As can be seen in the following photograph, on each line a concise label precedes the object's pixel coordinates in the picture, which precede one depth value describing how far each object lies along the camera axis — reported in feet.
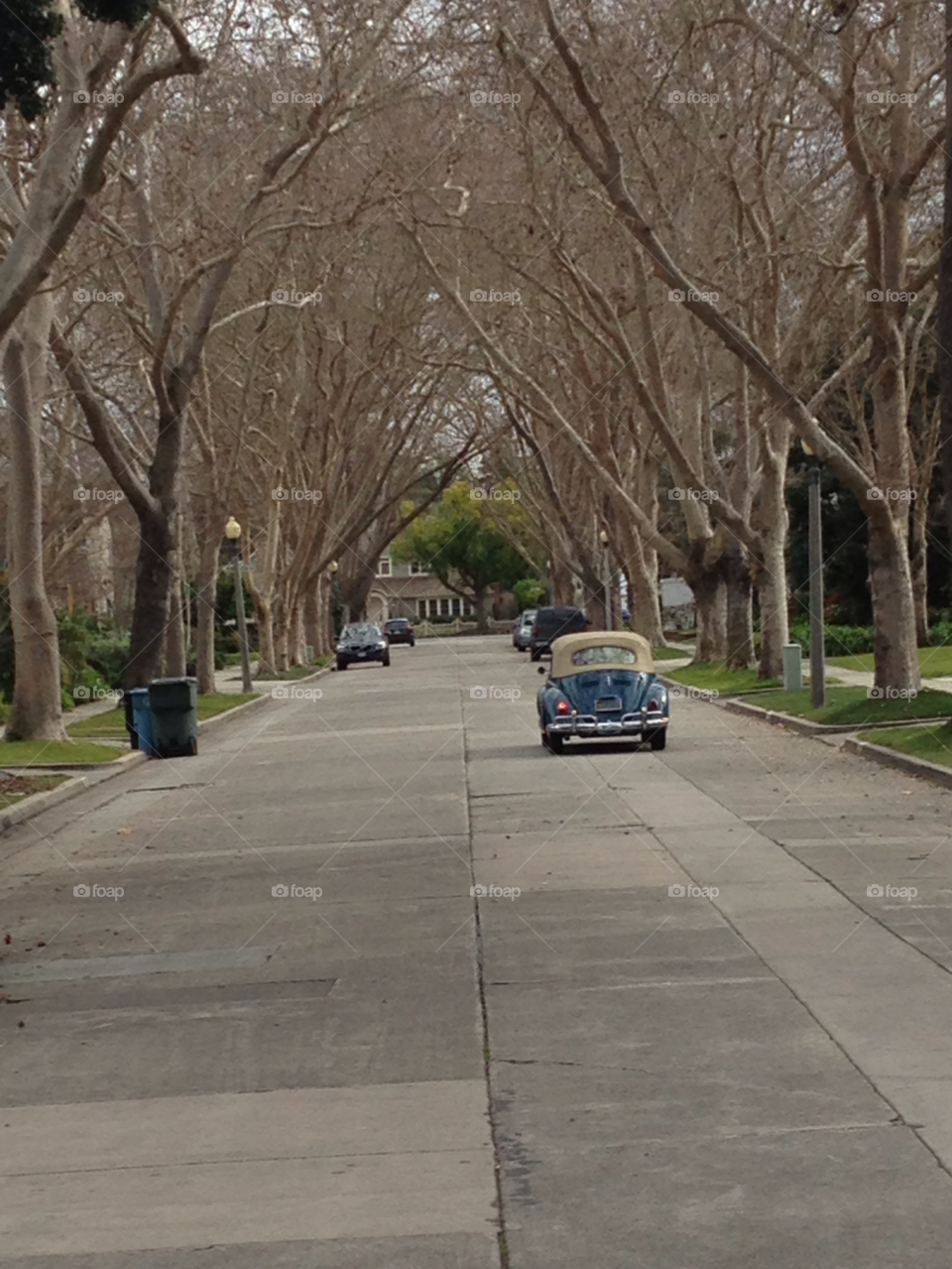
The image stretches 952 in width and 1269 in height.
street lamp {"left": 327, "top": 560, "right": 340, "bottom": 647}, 298.04
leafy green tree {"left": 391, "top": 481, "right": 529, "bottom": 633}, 387.57
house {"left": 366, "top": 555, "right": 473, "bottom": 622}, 474.49
